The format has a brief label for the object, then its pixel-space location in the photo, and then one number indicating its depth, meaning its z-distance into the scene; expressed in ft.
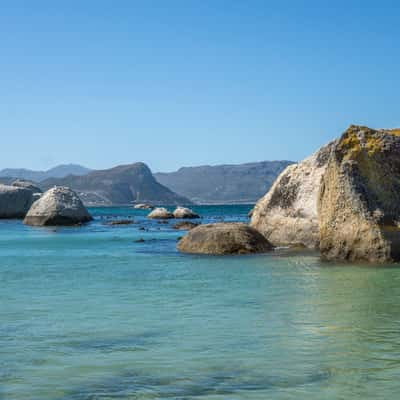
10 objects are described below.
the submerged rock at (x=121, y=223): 182.99
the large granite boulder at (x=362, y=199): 61.52
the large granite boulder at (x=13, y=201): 218.38
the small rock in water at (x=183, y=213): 232.71
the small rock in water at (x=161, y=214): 227.40
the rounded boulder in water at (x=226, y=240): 73.82
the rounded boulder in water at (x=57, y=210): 165.17
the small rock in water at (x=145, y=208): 505.25
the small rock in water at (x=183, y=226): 147.56
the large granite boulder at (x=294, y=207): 82.38
